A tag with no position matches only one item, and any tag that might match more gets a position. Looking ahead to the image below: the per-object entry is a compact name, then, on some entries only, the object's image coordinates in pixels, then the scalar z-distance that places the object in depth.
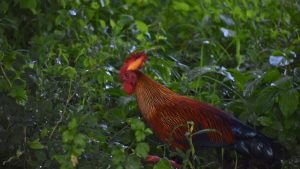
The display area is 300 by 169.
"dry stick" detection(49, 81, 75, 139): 6.92
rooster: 7.13
